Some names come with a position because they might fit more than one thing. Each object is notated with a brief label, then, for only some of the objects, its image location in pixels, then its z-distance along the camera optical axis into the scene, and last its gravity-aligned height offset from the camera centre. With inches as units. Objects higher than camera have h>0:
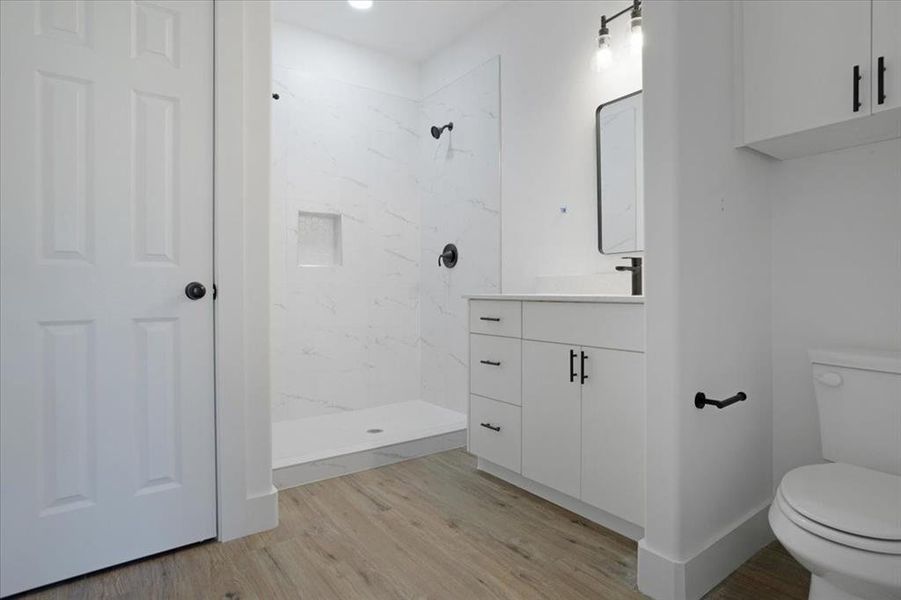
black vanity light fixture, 85.9 +46.8
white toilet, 43.2 -19.6
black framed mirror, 90.5 +23.3
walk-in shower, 127.4 +13.7
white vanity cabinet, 68.8 -16.5
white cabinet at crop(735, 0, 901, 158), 54.1 +26.5
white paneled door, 58.7 +1.9
